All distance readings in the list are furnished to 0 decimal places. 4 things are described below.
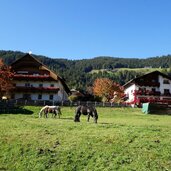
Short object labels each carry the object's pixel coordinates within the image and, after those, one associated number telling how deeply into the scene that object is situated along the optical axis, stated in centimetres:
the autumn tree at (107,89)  6360
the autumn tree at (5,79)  3823
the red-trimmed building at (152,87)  4915
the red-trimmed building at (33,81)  4320
